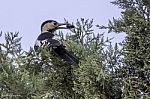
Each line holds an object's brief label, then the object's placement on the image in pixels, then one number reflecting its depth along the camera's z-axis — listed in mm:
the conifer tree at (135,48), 5277
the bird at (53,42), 6174
